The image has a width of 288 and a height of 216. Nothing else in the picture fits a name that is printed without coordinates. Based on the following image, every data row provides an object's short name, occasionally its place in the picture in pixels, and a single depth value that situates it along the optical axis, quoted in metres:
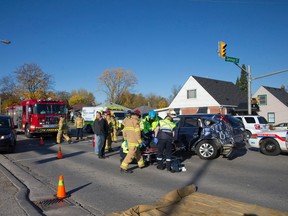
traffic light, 15.49
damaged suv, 8.14
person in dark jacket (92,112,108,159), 8.81
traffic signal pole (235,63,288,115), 18.59
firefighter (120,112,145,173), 6.48
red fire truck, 15.09
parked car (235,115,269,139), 15.55
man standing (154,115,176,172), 6.77
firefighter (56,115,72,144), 13.27
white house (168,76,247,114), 30.93
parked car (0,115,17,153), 9.63
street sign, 16.27
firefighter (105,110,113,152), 10.44
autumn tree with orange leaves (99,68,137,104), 61.96
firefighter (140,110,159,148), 7.89
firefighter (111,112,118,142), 12.08
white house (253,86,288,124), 30.54
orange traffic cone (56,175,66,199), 4.71
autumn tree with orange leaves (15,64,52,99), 44.46
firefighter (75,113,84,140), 14.60
